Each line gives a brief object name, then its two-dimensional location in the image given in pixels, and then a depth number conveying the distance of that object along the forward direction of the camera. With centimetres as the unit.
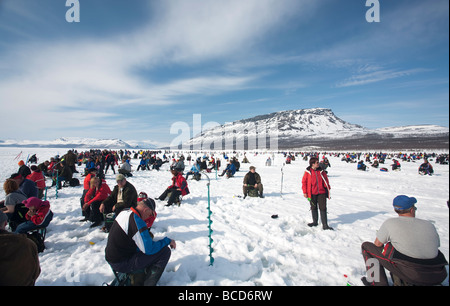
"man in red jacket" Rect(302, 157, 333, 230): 558
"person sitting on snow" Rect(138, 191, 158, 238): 336
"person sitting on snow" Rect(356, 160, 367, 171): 2132
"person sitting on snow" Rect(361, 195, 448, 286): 249
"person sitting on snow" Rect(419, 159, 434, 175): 1703
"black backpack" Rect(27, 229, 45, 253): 432
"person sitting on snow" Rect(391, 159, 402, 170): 2034
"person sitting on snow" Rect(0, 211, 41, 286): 216
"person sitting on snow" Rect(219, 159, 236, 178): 1577
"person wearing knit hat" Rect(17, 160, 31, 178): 836
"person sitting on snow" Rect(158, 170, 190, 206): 808
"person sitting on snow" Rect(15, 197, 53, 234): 440
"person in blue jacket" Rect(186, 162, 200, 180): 1420
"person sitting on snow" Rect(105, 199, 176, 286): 305
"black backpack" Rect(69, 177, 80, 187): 1130
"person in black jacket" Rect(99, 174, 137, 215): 545
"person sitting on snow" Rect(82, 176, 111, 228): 575
